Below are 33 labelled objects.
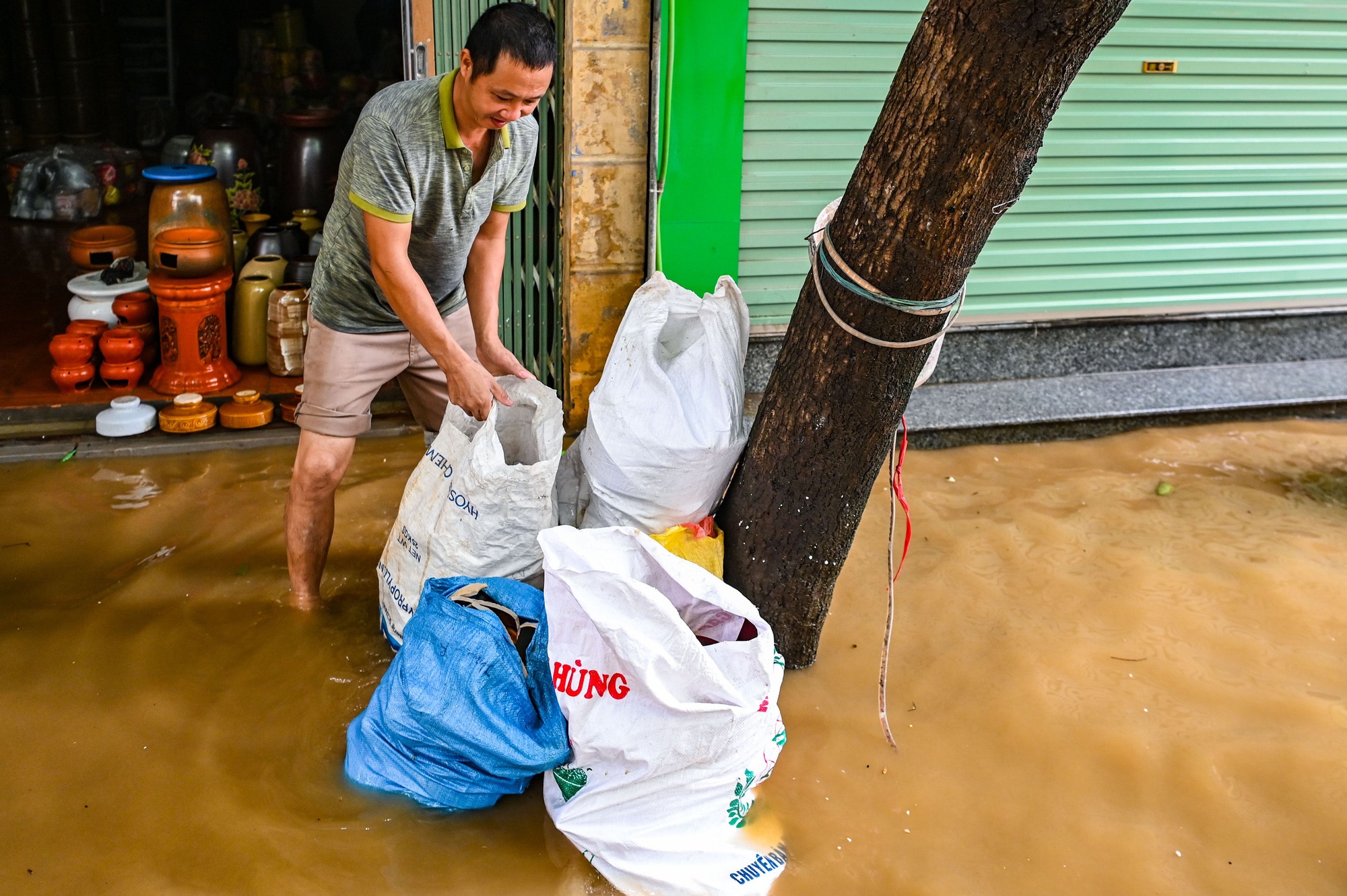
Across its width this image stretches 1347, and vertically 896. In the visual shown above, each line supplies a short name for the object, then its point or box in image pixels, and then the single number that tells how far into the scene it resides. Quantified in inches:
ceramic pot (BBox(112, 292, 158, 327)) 187.2
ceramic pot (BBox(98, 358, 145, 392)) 181.2
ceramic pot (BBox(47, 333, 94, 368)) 178.4
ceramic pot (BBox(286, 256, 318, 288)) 197.5
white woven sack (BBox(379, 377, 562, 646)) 102.6
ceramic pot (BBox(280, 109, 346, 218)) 248.4
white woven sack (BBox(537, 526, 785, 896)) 84.6
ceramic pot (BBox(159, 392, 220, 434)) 169.6
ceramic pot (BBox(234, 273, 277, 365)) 193.2
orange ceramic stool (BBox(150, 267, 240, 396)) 180.1
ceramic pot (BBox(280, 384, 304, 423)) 177.5
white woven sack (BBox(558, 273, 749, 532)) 109.0
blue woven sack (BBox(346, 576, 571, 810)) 90.1
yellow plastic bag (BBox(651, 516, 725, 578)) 110.3
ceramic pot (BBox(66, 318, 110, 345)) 183.5
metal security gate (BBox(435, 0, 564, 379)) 169.8
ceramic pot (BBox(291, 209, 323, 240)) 221.1
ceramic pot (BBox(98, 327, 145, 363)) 180.2
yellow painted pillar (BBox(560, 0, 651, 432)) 155.3
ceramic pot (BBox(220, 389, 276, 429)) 173.2
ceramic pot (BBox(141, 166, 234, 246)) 188.2
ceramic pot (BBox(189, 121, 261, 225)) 256.2
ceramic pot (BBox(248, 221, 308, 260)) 206.4
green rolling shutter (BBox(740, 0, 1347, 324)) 173.5
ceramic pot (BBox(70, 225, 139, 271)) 204.8
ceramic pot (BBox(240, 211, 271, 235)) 223.1
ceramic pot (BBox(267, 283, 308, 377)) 188.2
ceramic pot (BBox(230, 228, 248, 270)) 214.1
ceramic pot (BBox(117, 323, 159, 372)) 187.3
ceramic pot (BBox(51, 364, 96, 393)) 178.5
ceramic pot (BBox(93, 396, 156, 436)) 168.6
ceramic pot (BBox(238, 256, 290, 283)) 196.4
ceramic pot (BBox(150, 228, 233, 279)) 180.1
